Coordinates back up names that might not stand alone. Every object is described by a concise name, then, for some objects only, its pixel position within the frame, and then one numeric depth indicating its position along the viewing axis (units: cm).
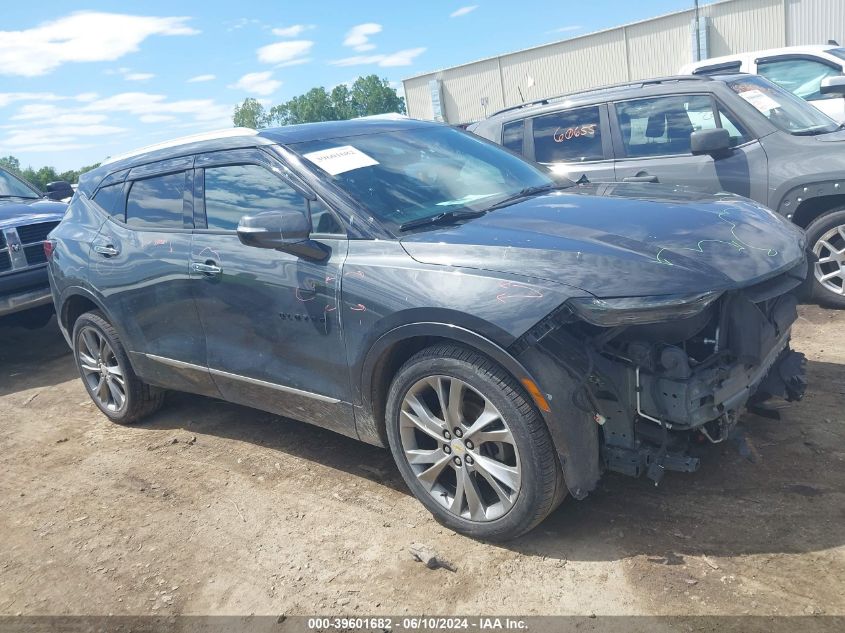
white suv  880
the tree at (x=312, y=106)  10119
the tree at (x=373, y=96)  10075
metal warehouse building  3388
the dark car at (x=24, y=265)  708
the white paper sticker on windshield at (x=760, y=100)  603
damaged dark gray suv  274
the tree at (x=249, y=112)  9744
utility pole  3617
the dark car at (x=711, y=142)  562
